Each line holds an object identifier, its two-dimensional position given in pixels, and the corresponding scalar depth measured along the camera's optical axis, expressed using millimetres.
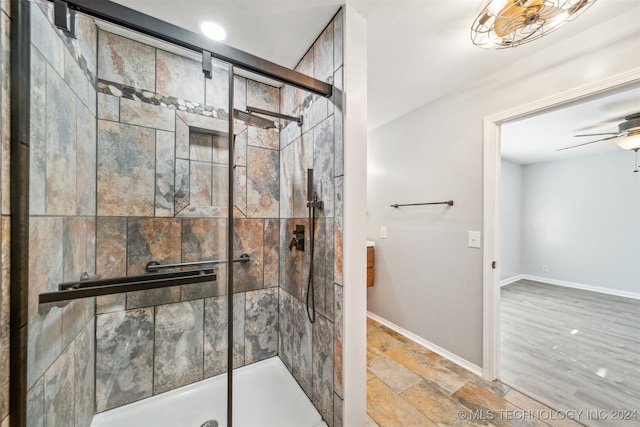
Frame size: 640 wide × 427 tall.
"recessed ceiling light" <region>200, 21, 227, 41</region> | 1461
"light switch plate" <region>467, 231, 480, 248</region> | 1931
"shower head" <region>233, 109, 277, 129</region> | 1756
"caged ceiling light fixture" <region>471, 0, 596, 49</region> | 1126
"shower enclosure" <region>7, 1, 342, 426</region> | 921
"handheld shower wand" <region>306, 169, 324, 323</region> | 1567
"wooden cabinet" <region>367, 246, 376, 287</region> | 2891
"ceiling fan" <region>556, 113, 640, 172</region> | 2617
